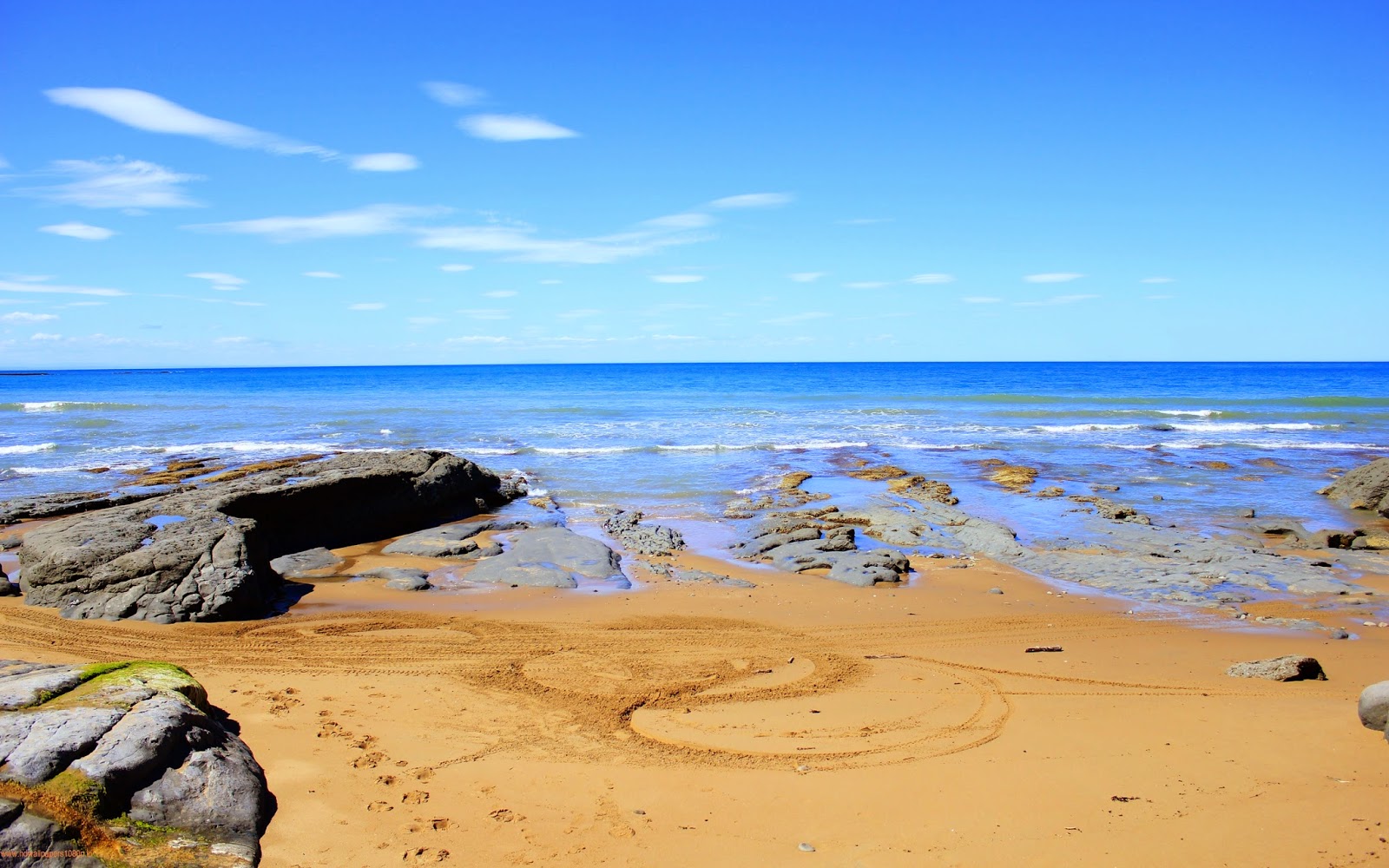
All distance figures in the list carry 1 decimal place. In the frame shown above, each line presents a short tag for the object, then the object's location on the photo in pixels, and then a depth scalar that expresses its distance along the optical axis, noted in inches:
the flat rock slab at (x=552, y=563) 405.4
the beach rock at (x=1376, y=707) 214.1
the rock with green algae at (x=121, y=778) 143.0
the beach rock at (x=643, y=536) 473.7
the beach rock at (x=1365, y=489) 596.1
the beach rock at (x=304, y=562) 423.2
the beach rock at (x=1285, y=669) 266.7
